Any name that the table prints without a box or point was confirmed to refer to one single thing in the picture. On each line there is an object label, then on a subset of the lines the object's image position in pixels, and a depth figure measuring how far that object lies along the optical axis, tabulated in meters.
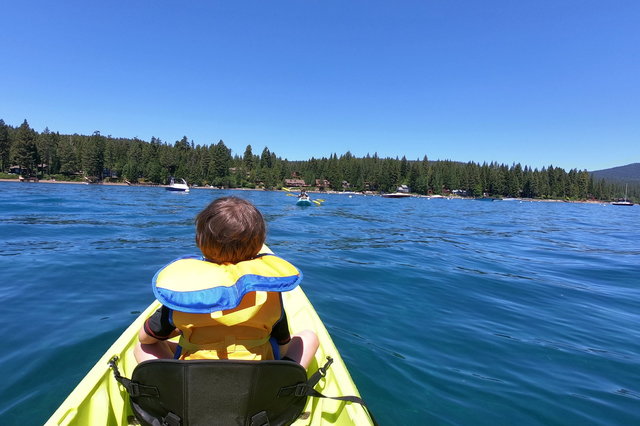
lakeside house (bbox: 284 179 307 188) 145.12
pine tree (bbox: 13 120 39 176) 89.25
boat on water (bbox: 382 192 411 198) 111.18
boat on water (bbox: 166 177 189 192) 72.12
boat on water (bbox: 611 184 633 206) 134.25
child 1.99
